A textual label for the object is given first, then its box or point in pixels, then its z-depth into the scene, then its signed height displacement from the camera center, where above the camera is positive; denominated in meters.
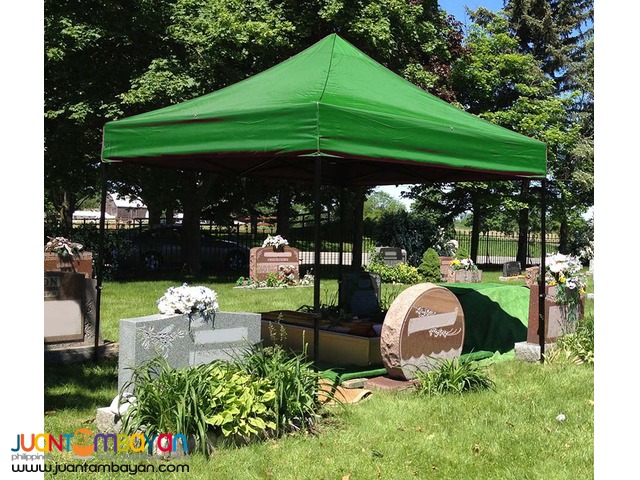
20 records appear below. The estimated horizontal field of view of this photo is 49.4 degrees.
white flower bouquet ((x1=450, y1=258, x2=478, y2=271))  20.66 -0.80
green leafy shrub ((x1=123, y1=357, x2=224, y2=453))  4.90 -1.21
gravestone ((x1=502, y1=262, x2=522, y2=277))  22.80 -1.02
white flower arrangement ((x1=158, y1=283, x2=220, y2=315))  5.80 -0.54
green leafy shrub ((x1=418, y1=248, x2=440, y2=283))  21.34 -0.95
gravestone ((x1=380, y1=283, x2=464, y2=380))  6.72 -0.93
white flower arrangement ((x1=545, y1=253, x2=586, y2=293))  8.89 -0.40
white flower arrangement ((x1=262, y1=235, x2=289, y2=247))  18.47 -0.14
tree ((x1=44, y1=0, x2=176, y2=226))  17.50 +4.60
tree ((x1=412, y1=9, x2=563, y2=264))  26.81 +5.65
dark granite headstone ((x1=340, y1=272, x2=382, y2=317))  9.27 -0.77
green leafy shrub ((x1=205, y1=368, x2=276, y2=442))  5.04 -1.26
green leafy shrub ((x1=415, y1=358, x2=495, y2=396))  6.54 -1.35
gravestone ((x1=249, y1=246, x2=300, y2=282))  18.03 -0.64
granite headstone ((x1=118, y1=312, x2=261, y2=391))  5.55 -0.86
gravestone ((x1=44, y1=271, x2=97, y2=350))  8.41 -0.92
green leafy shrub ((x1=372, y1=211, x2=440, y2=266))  25.62 +0.17
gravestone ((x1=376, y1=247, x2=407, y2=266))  22.27 -0.56
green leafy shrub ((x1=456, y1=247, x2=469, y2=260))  22.27 -0.54
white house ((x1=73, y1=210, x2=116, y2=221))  73.81 +2.45
